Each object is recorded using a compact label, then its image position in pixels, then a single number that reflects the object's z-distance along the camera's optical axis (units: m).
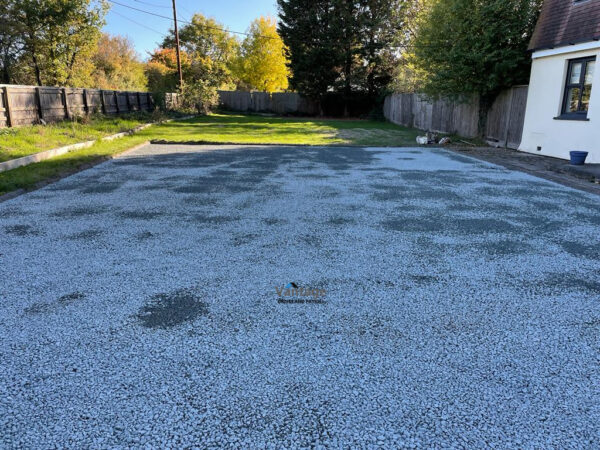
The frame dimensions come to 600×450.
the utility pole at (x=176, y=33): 27.72
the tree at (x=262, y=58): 35.62
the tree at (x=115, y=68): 30.83
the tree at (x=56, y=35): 22.53
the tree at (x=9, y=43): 22.89
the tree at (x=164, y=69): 36.62
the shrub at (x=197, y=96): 27.59
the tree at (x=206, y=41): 42.93
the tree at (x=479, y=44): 12.66
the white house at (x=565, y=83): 9.81
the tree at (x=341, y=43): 29.48
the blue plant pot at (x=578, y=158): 9.27
